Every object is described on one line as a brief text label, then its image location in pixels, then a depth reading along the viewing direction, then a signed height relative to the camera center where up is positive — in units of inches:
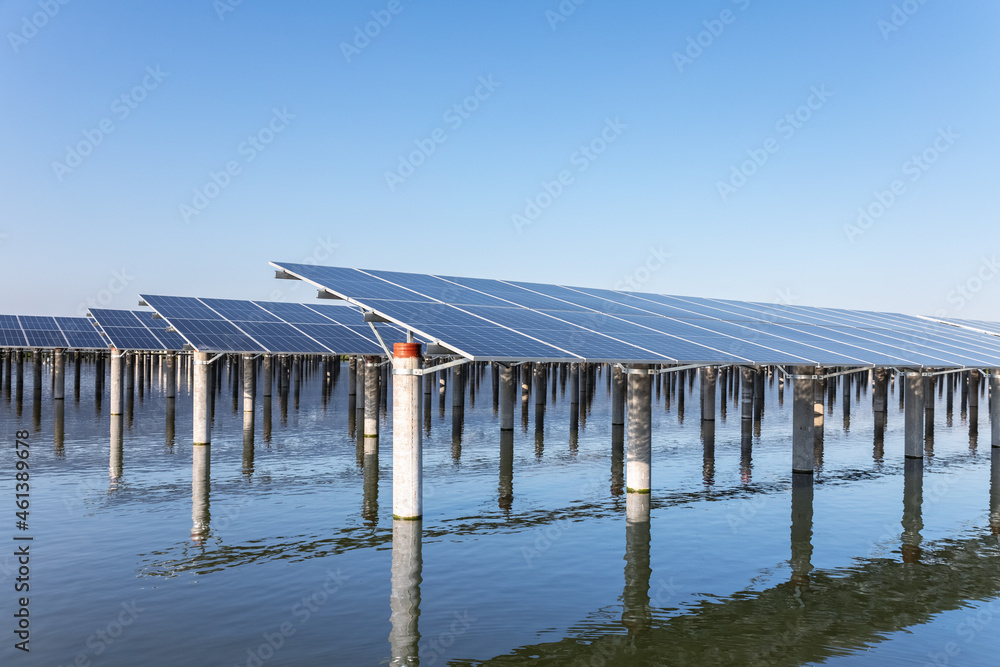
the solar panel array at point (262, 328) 1133.7 +0.4
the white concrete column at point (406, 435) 653.3 -88.3
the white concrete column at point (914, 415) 1129.4 -109.5
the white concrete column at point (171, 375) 1827.0 -118.3
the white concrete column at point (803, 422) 960.3 -105.4
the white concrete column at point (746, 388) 1465.3 -102.1
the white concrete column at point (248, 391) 1420.3 -128.0
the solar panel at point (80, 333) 1886.1 -23.1
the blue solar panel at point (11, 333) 1814.2 -25.1
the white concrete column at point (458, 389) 1612.9 -122.8
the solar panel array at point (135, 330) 1552.7 -11.6
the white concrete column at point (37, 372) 1895.2 -124.7
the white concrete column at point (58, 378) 1882.4 -132.9
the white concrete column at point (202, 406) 1098.7 -113.8
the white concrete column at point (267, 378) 2006.6 -130.9
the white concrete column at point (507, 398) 1327.5 -114.5
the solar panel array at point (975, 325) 1635.1 +37.5
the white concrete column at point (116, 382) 1503.4 -113.7
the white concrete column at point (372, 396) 1214.3 -108.6
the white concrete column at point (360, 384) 1686.8 -121.9
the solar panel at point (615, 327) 690.8 +9.5
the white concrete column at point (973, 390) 1665.6 -106.4
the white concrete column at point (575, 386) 1558.8 -109.1
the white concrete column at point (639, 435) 795.4 -104.4
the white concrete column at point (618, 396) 1392.7 -114.0
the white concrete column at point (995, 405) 1247.8 -102.5
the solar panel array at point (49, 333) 1840.6 -23.2
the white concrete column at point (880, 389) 1700.3 -109.7
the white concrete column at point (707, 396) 1537.9 -123.3
